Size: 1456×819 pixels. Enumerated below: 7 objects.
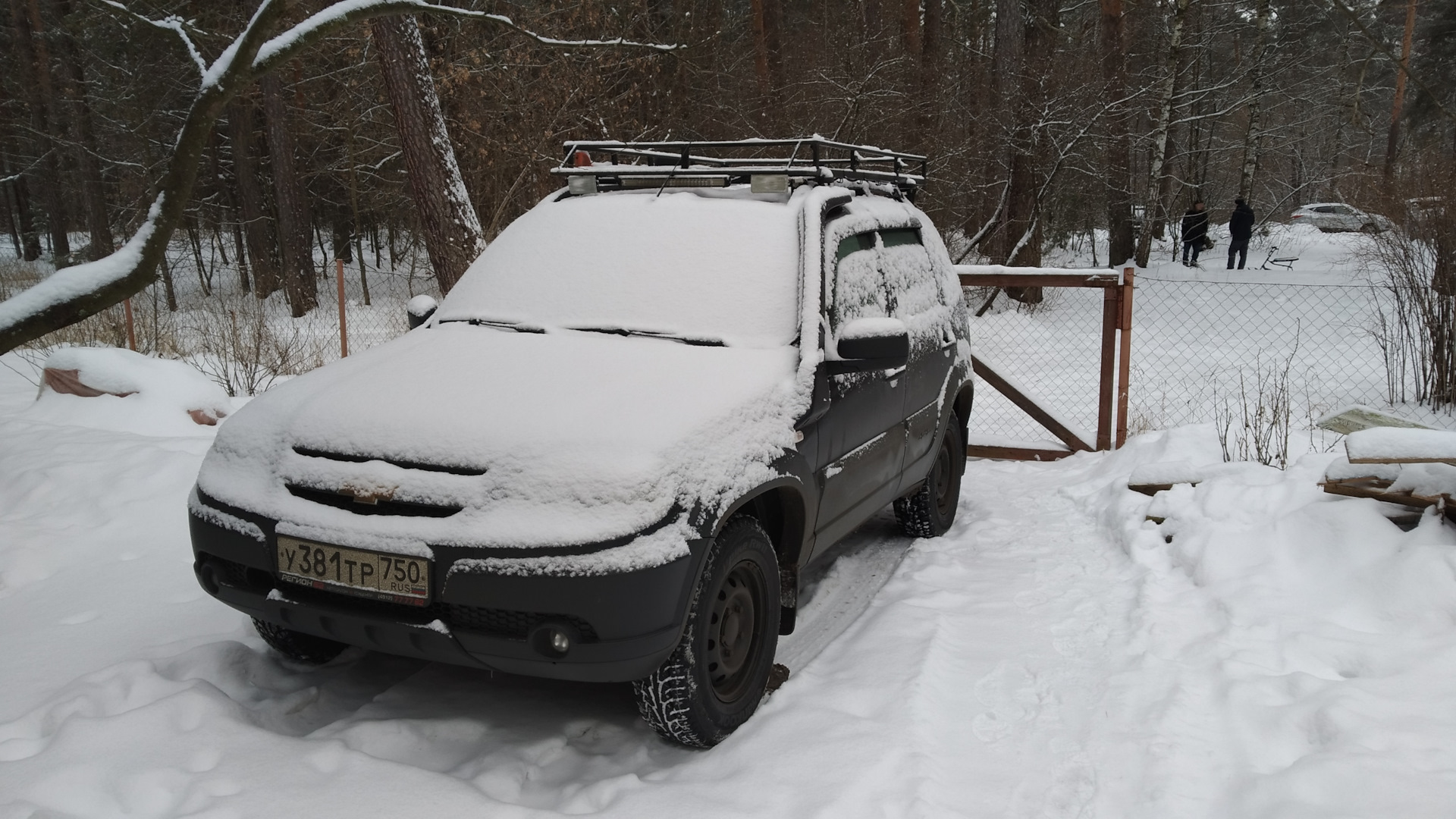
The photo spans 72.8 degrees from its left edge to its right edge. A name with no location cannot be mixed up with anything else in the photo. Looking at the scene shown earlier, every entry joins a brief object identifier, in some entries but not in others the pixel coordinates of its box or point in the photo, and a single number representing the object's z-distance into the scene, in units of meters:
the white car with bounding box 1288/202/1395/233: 22.62
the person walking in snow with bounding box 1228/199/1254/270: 21.16
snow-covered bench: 4.27
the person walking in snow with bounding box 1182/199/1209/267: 20.94
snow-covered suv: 2.81
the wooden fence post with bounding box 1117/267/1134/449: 7.12
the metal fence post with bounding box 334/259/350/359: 10.25
